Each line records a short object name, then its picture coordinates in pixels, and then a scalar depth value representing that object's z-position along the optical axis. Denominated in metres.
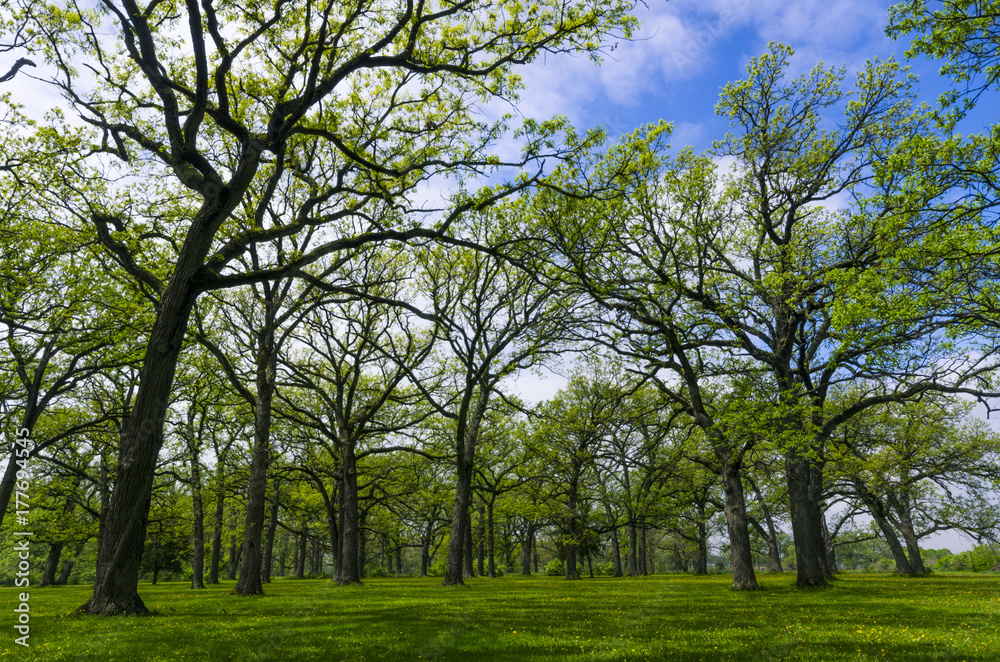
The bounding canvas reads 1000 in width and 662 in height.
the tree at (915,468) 32.91
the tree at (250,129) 10.72
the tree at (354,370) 26.23
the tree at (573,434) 36.09
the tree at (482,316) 23.38
